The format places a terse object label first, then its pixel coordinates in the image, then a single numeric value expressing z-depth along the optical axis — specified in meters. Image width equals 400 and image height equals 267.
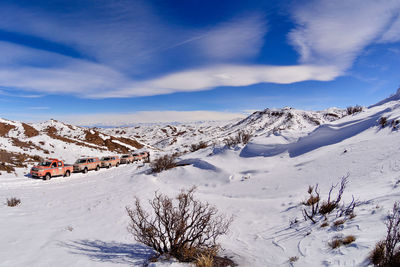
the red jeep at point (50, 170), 15.13
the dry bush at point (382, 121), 10.98
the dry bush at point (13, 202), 8.81
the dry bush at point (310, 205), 5.70
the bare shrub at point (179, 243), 4.67
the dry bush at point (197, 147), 23.24
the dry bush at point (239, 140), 16.53
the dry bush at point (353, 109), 22.19
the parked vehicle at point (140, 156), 27.65
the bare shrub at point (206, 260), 4.13
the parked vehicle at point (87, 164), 18.86
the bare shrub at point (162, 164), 14.91
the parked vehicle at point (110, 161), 21.91
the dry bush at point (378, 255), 3.22
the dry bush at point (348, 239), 4.07
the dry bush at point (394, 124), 10.09
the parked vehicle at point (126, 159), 25.58
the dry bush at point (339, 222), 4.89
